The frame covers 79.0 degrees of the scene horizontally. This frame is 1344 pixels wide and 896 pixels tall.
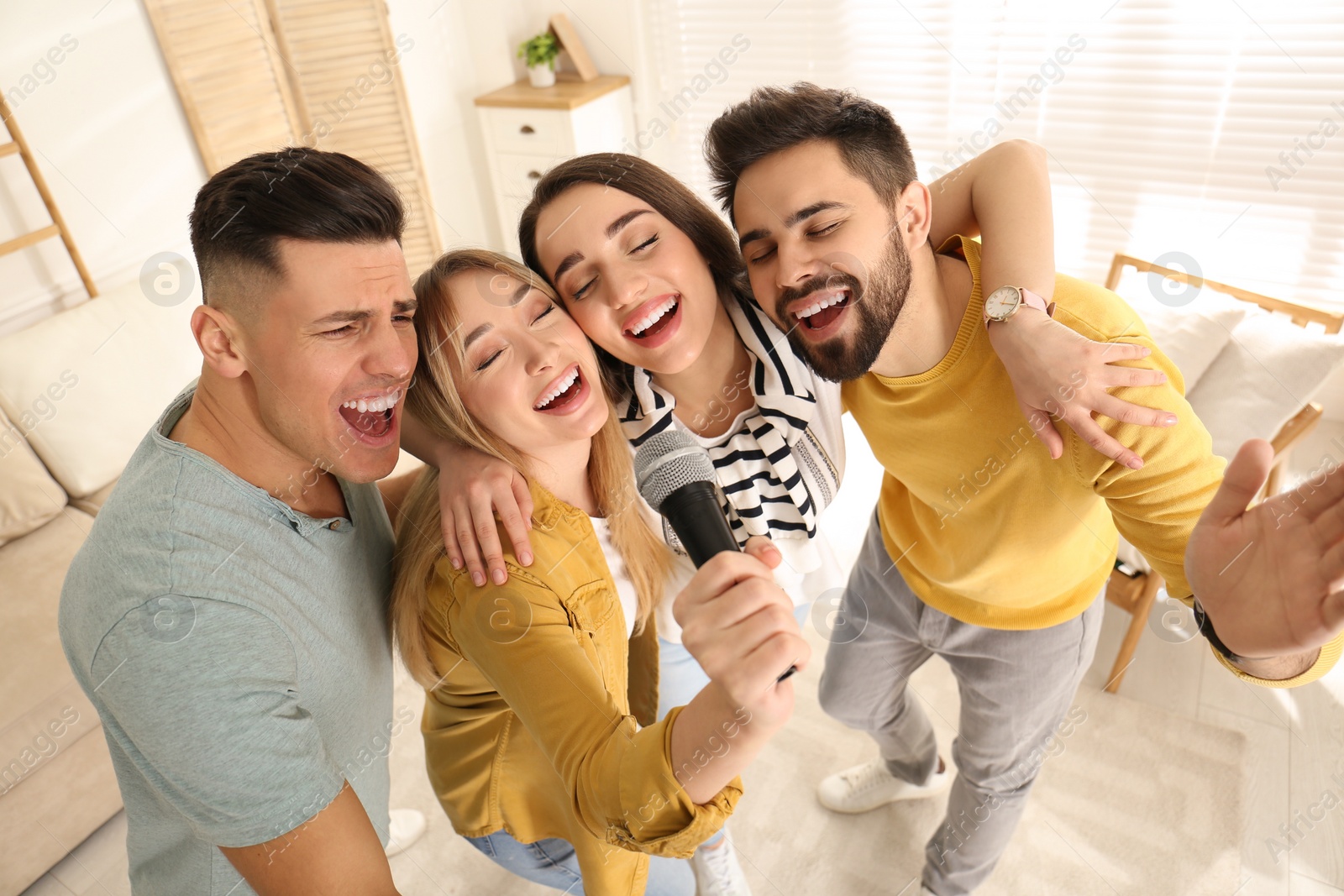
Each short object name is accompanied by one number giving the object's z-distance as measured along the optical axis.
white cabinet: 3.94
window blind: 2.87
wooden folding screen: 3.29
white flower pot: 4.04
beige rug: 1.88
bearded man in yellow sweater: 0.94
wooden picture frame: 4.02
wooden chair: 2.09
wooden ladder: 2.71
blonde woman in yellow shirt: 0.89
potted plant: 3.98
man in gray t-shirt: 0.99
